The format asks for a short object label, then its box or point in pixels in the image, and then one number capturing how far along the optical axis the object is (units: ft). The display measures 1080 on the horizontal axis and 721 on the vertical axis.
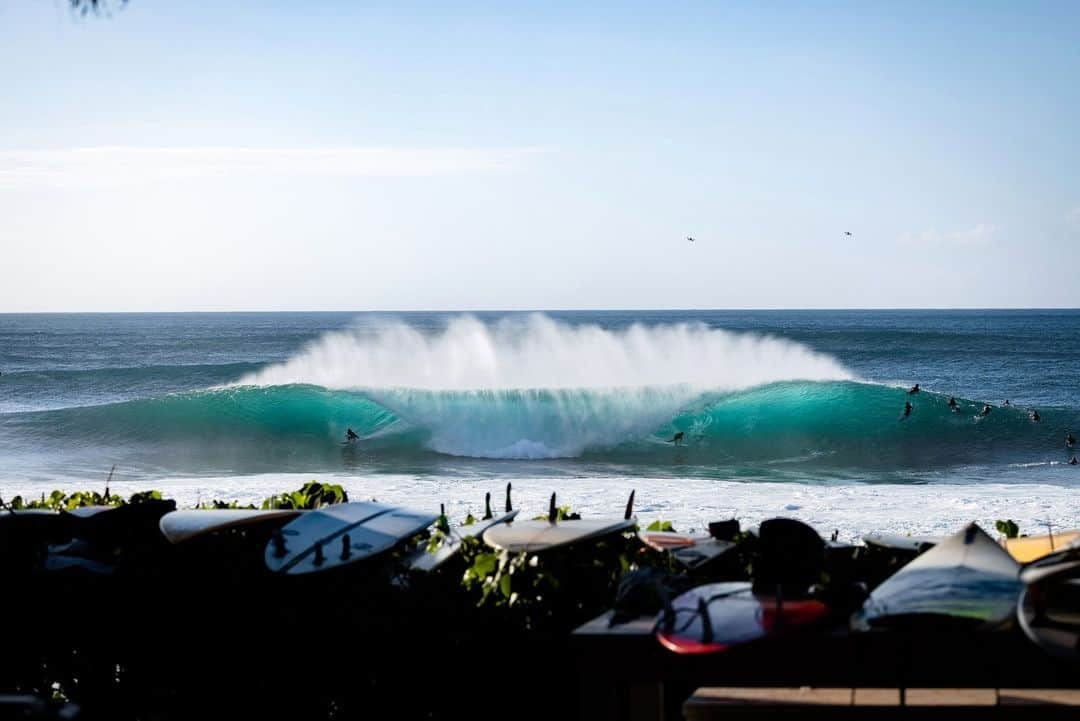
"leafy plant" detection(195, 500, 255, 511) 18.89
